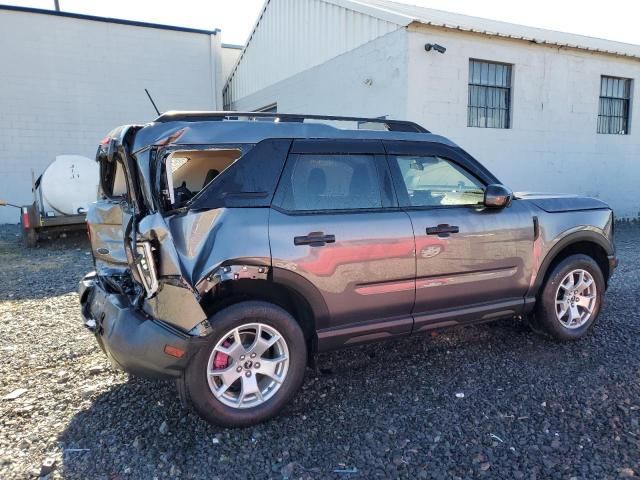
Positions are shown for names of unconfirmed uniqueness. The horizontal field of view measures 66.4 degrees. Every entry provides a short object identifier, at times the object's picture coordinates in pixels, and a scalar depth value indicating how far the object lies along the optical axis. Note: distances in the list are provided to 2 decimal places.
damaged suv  2.90
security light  9.41
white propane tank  9.62
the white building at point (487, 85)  9.87
